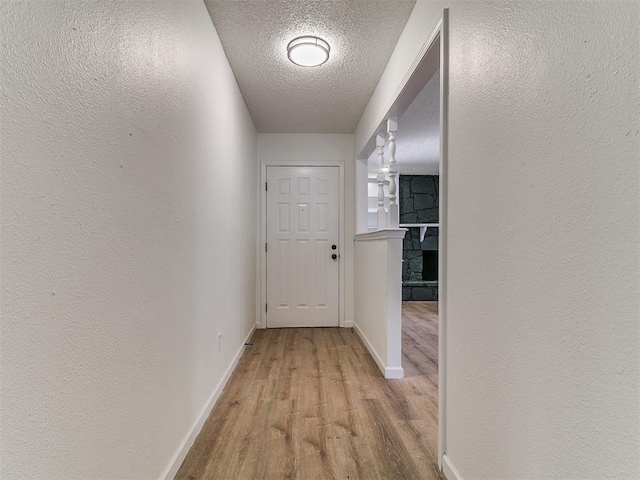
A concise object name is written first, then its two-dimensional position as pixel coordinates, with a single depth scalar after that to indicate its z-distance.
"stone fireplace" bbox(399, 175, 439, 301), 6.35
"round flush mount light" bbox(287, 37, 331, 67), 2.10
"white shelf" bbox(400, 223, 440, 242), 6.10
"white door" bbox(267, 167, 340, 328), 3.91
